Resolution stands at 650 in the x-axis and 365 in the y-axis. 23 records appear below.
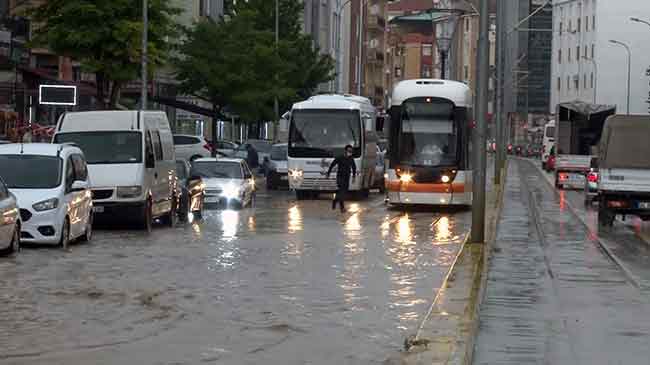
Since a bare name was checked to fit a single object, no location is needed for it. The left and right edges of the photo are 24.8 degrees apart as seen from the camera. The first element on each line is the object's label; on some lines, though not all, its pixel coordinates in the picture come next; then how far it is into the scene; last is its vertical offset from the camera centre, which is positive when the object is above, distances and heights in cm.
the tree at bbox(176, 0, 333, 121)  6694 +251
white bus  4525 -52
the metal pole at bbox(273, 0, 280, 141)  7243 +100
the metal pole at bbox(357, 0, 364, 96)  11888 +655
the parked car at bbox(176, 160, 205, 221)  3294 -167
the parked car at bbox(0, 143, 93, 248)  2275 -114
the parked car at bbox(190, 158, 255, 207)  3984 -163
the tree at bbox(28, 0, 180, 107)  4634 +268
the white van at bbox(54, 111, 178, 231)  2770 -75
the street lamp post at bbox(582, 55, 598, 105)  12444 +448
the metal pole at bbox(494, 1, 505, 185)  6305 +83
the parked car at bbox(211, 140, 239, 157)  6440 -123
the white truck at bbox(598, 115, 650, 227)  3272 -91
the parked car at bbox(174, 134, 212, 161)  5928 -109
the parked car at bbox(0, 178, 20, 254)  2081 -150
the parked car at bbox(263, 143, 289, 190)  5444 -171
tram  3869 -57
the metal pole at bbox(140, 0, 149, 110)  4327 +217
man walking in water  3781 -135
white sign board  3631 +55
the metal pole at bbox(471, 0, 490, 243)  2531 -15
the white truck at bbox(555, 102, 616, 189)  6450 -20
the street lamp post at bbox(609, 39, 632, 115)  11850 +572
